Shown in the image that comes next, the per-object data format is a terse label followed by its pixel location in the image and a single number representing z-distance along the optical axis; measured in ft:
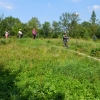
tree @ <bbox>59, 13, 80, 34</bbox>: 120.51
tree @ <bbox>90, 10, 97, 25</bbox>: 172.40
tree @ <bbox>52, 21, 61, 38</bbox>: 141.37
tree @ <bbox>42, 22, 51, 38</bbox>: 148.09
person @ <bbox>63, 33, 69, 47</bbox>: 37.01
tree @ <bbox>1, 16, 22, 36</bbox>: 149.15
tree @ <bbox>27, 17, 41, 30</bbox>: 141.83
